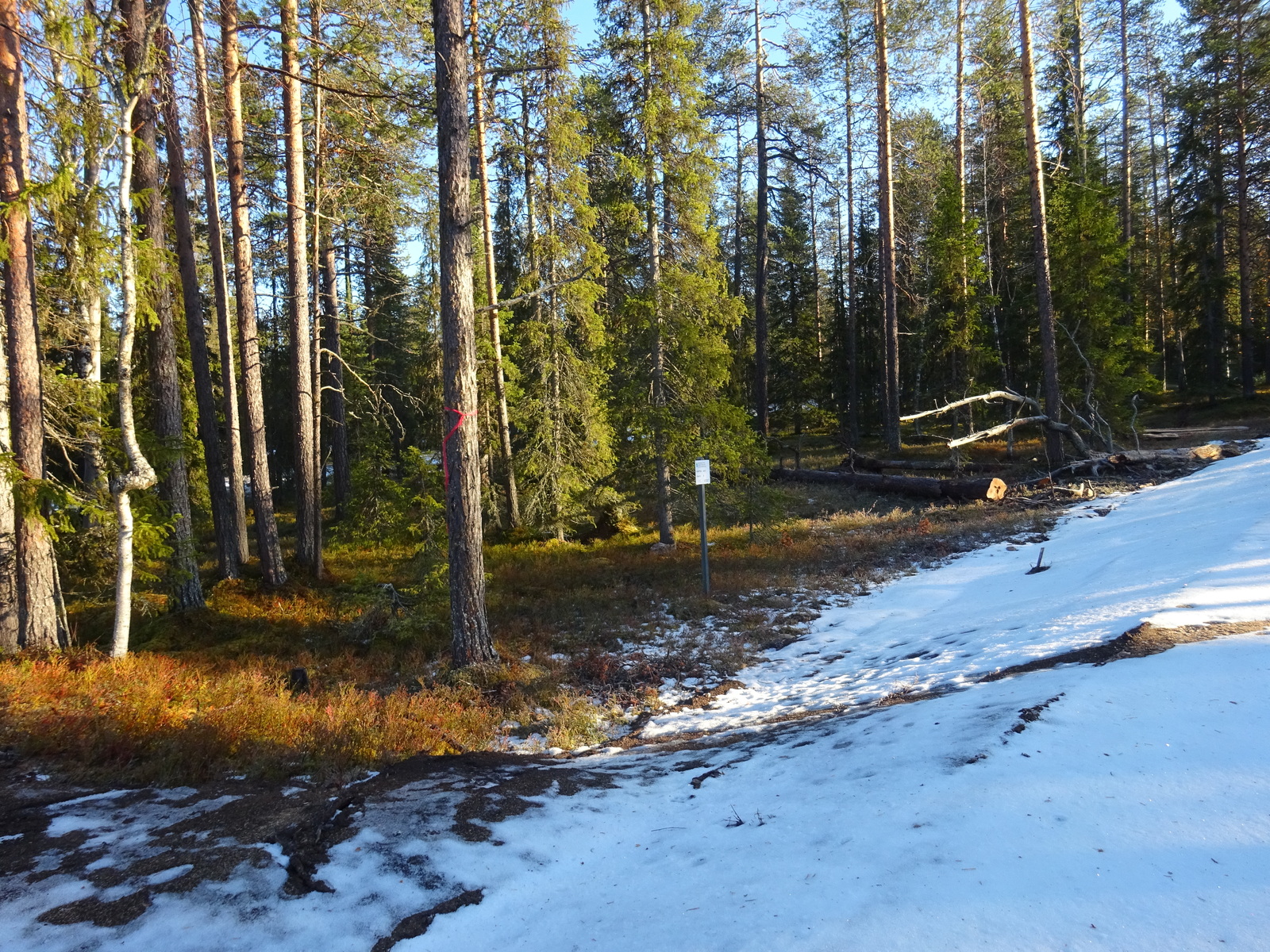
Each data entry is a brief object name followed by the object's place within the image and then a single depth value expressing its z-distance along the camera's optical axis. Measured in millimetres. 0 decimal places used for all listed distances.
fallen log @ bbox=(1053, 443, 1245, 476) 17453
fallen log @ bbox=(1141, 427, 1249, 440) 22203
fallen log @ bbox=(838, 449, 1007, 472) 21562
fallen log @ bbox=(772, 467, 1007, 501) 17594
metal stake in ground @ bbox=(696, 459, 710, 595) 11781
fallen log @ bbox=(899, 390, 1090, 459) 17062
